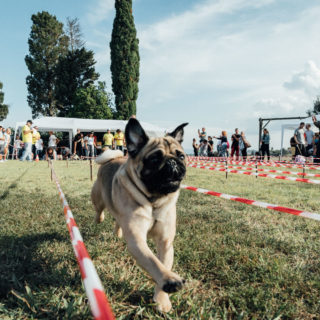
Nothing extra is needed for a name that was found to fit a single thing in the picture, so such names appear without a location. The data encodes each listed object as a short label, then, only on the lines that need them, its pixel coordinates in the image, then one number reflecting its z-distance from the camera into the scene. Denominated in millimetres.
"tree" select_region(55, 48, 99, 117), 40344
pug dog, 2057
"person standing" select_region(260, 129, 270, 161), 17119
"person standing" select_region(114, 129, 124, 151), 18619
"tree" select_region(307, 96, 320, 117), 43731
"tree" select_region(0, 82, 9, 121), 52656
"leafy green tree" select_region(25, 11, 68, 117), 40000
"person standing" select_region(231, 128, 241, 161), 16941
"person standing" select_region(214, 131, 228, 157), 18172
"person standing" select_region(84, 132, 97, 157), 21234
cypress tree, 33906
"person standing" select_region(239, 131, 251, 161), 16891
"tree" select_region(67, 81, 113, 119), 39156
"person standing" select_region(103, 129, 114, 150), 19614
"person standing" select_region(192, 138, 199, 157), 22516
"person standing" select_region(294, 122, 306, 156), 14680
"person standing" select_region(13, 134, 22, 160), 23297
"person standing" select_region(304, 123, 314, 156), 15242
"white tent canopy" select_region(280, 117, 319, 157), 23000
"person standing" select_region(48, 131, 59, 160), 19238
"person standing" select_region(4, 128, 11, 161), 18603
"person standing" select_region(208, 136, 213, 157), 20238
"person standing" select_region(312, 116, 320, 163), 14792
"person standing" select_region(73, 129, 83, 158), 20125
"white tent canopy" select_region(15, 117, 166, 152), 25781
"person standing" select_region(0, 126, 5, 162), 17820
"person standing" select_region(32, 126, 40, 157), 17028
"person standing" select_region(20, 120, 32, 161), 14797
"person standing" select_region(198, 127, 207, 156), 19359
